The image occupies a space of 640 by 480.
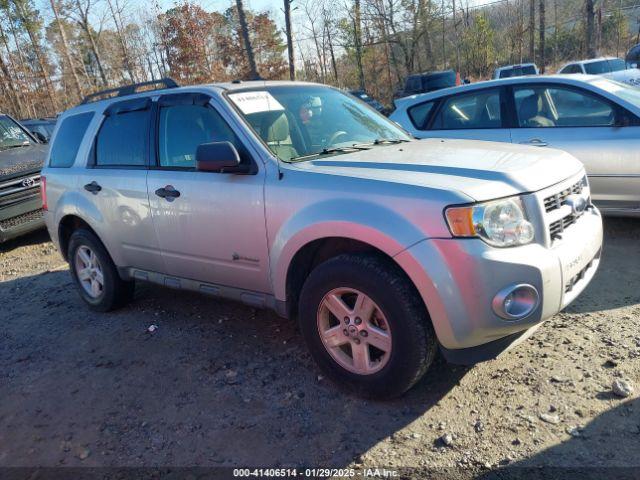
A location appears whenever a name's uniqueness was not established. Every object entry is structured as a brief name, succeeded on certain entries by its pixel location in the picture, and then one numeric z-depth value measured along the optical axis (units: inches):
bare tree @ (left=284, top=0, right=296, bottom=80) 680.4
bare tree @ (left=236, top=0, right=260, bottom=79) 696.4
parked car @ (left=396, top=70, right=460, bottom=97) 772.6
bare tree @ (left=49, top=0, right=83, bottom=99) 1154.6
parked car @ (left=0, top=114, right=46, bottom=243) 300.2
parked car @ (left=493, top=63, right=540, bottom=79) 746.2
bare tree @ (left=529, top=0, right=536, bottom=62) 882.8
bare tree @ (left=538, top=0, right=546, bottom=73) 816.3
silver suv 100.7
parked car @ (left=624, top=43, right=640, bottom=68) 731.6
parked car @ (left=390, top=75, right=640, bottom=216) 195.2
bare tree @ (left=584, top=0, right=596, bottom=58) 694.5
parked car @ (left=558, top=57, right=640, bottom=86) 649.6
